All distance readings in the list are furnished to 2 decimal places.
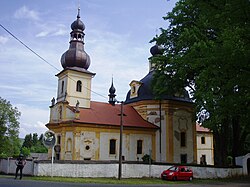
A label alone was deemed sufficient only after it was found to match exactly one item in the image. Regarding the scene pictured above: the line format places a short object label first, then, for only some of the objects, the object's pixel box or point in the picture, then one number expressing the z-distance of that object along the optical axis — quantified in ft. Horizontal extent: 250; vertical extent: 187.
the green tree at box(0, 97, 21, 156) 134.10
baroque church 108.68
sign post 72.28
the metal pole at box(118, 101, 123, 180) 71.40
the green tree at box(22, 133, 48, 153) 391.61
